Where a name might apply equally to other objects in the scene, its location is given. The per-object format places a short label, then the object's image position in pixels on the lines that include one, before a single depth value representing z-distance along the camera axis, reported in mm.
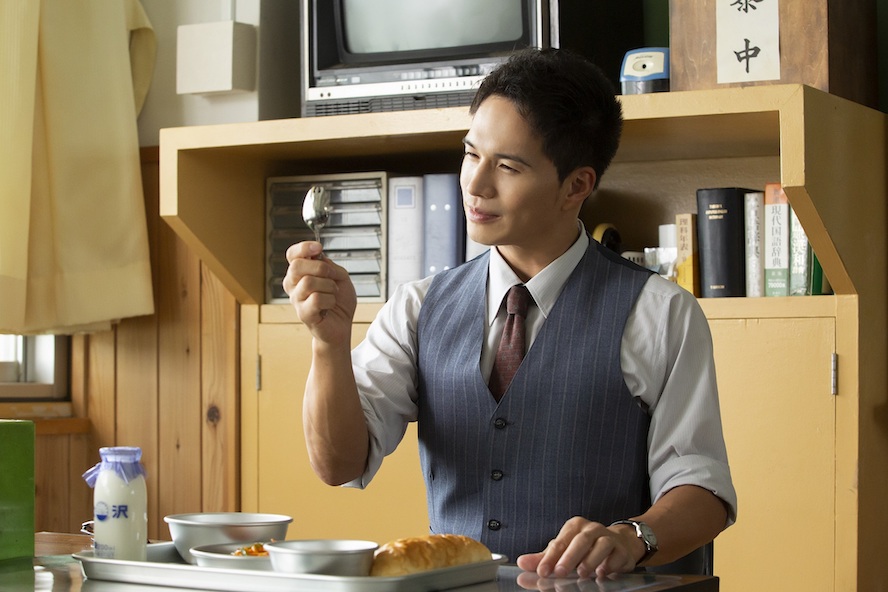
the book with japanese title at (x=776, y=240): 2240
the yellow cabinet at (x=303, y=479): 2553
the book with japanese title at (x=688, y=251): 2314
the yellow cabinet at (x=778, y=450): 2180
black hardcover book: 2270
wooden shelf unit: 2105
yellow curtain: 2473
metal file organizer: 2600
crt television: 2363
